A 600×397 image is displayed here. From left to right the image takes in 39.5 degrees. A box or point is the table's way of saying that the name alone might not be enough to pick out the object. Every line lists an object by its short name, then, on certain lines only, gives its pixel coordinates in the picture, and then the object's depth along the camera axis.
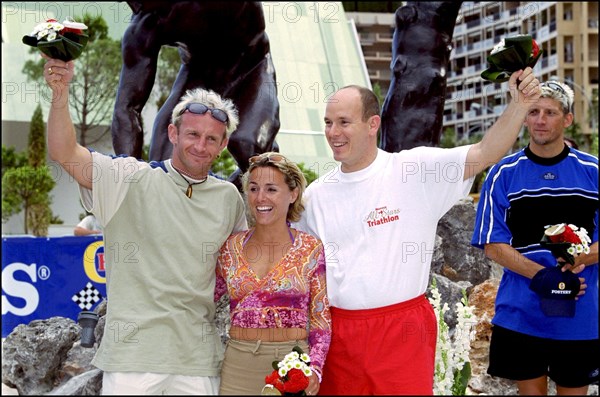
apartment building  60.16
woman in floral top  3.46
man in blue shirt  3.85
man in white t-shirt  3.51
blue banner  9.23
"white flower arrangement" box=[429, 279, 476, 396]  4.71
